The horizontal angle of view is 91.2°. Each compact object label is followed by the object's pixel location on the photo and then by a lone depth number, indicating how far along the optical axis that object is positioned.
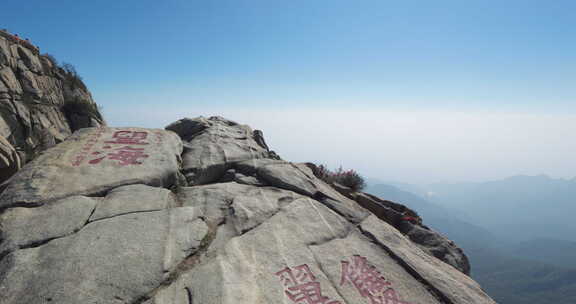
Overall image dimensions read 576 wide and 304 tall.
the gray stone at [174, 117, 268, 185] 12.01
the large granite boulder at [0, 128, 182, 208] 7.77
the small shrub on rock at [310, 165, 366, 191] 15.88
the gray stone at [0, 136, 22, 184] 8.77
